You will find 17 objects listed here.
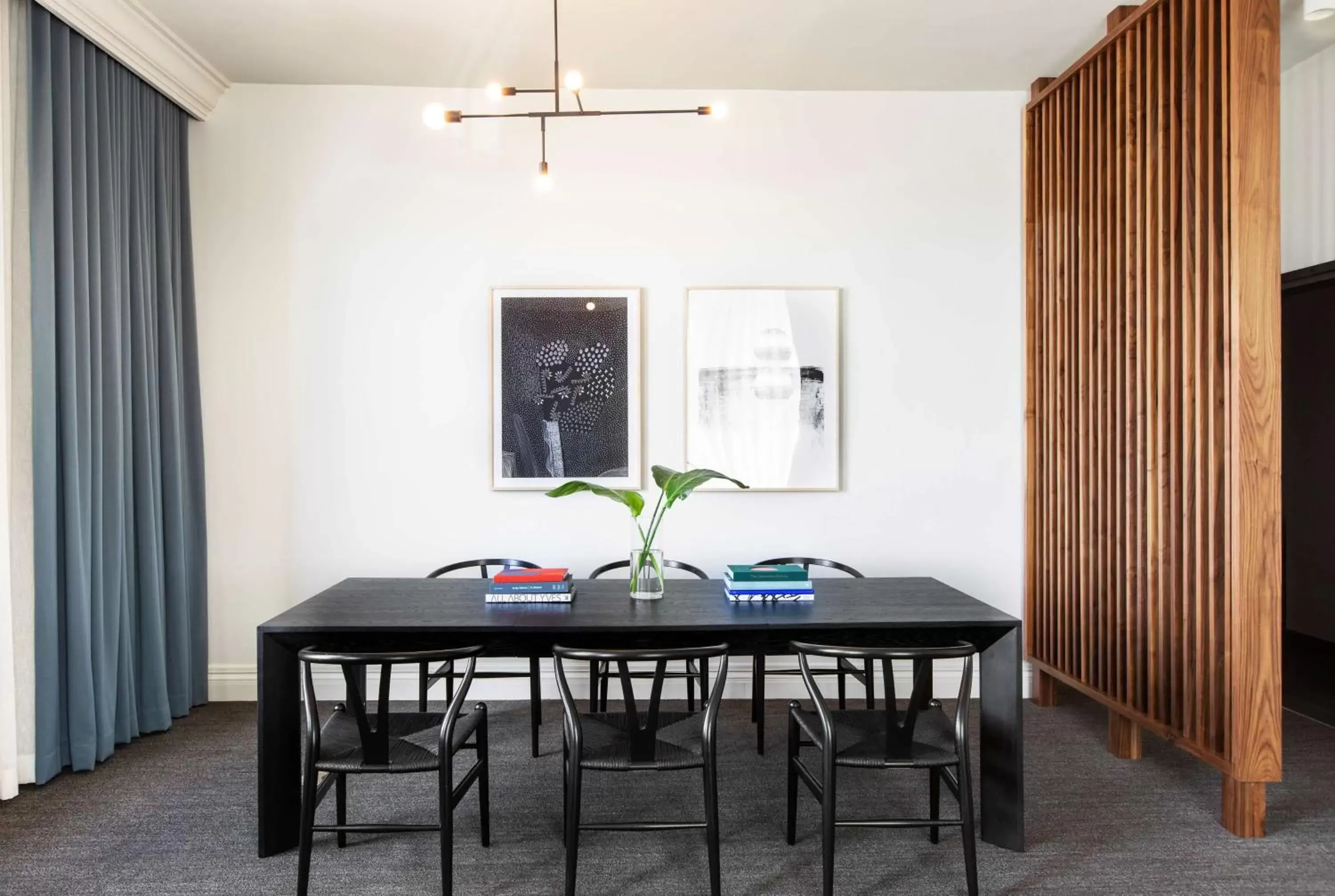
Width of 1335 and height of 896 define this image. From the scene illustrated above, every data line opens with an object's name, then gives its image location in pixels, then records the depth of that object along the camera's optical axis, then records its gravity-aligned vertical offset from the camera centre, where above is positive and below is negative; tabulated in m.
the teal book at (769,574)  2.89 -0.51
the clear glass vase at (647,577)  2.94 -0.53
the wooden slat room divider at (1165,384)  2.64 +0.18
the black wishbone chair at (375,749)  2.21 -0.91
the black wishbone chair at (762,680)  3.17 -1.03
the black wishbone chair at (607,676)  3.06 -0.99
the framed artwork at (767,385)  4.08 +0.25
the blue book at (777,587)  2.86 -0.55
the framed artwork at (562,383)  4.04 +0.26
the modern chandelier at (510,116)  2.53 +1.10
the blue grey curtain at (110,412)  3.06 +0.11
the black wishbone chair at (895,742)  2.21 -0.92
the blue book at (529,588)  2.88 -0.56
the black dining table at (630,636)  2.49 -0.65
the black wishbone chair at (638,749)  2.22 -0.92
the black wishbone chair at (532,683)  3.21 -1.03
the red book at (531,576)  2.91 -0.52
